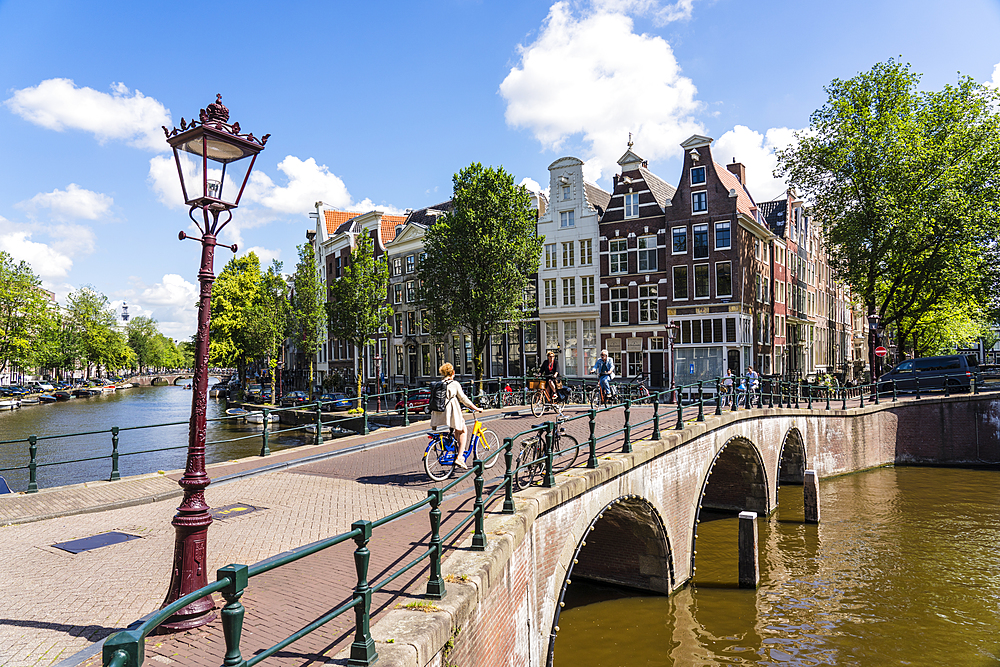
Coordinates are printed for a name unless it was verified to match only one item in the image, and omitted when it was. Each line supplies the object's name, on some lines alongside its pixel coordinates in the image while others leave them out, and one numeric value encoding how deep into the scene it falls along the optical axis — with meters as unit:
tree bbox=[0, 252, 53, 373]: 54.78
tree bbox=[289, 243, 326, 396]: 42.22
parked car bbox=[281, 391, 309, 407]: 42.32
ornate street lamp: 4.98
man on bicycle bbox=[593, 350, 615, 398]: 19.67
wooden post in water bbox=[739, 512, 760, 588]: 13.96
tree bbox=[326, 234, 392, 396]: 36.03
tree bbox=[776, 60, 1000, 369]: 30.59
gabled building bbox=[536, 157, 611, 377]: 36.78
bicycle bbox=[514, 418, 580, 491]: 9.29
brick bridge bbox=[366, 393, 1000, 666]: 5.76
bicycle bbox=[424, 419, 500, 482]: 10.13
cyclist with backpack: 9.97
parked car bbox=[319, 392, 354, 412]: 37.56
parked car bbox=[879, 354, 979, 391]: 28.50
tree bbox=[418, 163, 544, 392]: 29.05
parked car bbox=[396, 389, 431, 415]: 25.63
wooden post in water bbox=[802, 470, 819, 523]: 18.86
